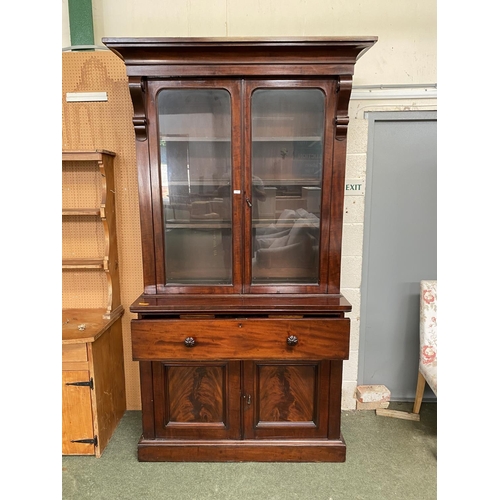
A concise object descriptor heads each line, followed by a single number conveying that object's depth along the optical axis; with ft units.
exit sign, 7.31
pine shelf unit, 6.19
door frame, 7.15
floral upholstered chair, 7.07
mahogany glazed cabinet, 5.76
